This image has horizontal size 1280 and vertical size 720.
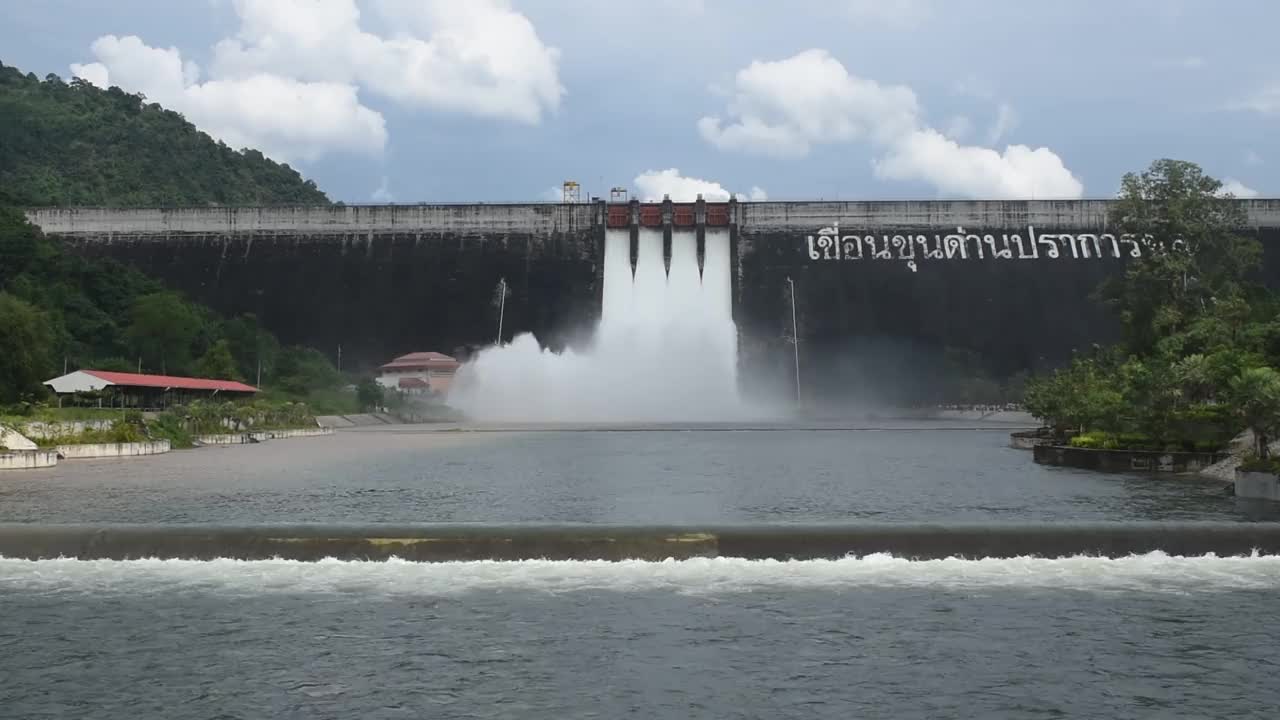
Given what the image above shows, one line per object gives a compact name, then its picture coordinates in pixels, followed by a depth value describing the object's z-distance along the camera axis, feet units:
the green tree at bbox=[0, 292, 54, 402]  167.53
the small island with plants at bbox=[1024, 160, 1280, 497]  110.11
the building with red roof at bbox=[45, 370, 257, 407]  185.78
